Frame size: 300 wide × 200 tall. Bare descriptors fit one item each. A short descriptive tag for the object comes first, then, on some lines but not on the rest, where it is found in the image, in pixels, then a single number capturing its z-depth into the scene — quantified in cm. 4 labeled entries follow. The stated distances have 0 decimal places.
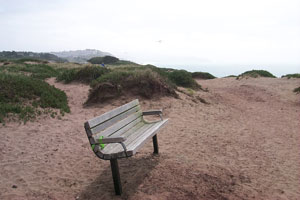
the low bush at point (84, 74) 1333
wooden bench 318
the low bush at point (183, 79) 1438
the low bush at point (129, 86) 948
